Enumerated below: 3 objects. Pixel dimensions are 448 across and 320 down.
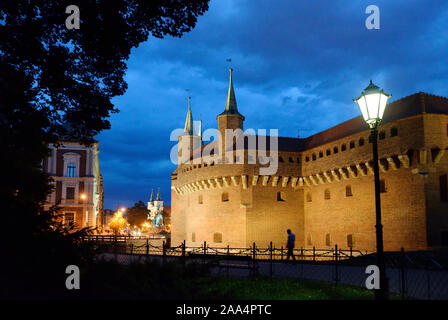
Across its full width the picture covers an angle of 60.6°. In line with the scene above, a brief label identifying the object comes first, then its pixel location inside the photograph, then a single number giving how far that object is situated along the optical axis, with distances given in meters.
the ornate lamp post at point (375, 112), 7.90
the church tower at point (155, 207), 135.75
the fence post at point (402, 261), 9.26
